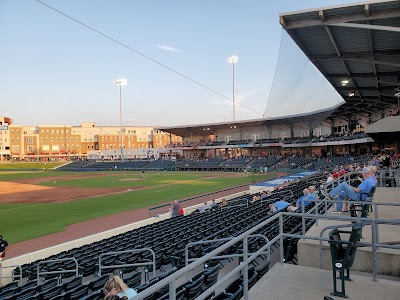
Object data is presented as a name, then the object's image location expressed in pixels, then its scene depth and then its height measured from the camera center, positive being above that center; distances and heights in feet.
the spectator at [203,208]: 65.05 -12.23
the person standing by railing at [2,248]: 43.34 -13.21
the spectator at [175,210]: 60.29 -11.51
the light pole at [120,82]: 287.42 +59.94
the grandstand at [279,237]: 15.87 -6.63
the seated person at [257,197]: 61.05 -9.46
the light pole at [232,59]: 280.31 +77.00
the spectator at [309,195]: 32.14 -4.85
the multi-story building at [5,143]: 412.36 +9.49
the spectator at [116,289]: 13.29 -5.82
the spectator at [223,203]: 65.26 -11.28
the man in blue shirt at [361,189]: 24.39 -3.22
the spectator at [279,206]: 37.00 -6.75
